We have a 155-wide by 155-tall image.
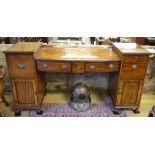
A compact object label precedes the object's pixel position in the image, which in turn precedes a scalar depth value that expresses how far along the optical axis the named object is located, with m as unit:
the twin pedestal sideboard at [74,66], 1.89
